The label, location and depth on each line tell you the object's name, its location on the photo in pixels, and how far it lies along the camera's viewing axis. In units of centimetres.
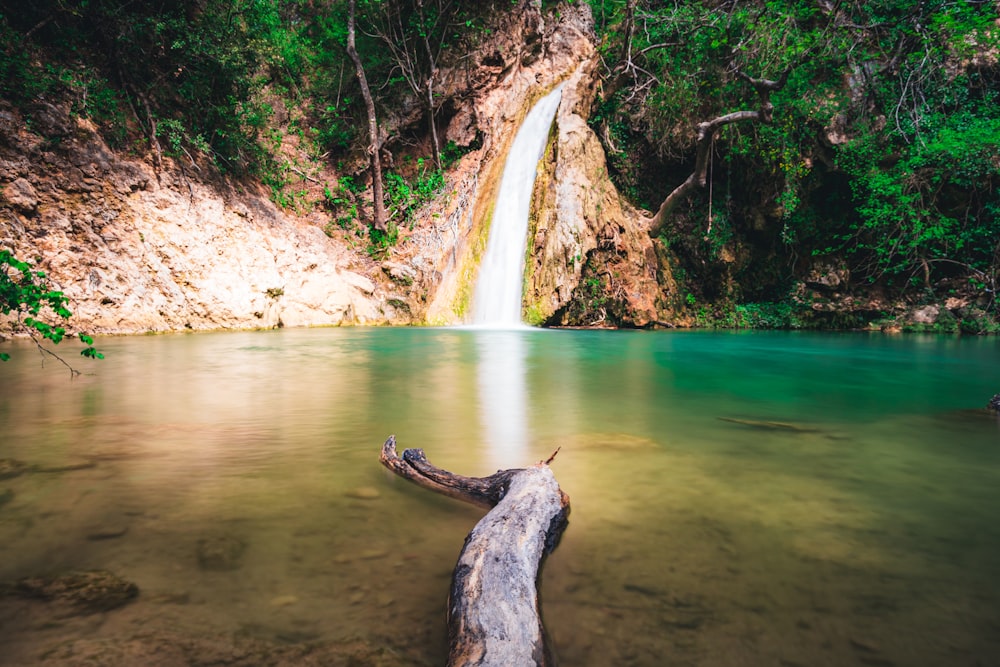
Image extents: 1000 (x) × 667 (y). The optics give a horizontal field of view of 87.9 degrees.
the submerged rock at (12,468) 276
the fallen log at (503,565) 134
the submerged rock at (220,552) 188
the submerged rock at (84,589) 161
